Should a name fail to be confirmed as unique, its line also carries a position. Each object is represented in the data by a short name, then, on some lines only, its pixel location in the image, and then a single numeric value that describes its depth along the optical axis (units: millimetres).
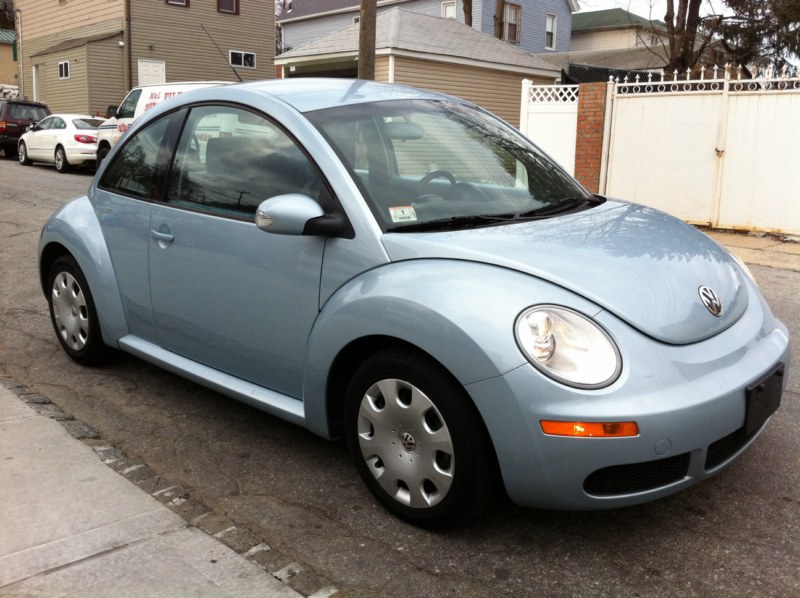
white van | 16512
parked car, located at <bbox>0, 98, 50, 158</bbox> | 22969
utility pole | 12362
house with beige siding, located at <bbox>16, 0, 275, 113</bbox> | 28016
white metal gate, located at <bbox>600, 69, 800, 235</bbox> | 10422
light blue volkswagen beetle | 2602
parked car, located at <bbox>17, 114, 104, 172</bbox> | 19141
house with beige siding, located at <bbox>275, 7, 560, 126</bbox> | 20438
